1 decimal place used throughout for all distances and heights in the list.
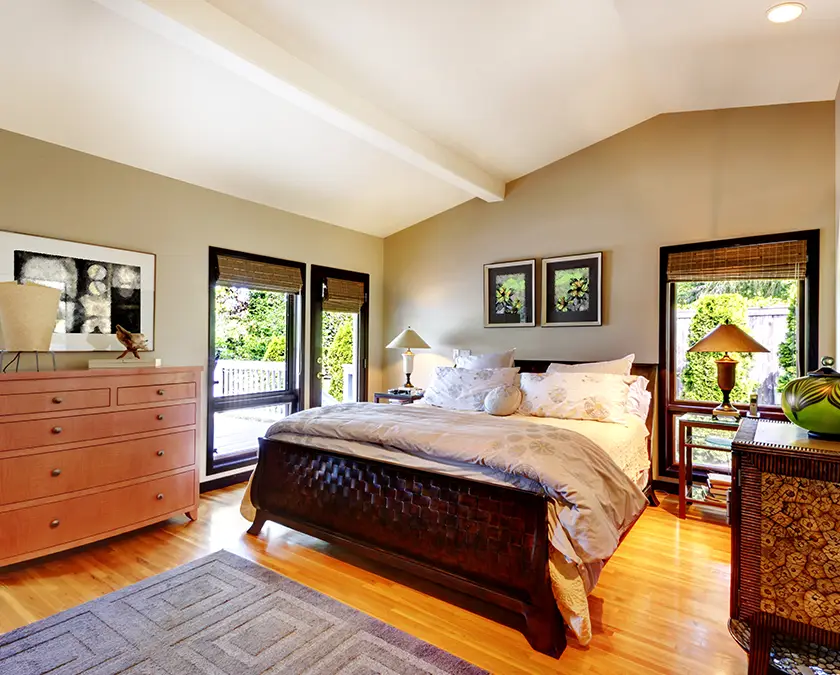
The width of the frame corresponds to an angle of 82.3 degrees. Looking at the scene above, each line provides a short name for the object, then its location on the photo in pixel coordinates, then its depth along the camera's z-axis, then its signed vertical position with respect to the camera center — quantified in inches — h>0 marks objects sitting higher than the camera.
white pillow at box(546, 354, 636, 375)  147.7 -9.0
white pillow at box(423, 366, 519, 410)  149.9 -15.6
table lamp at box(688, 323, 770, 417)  122.7 -2.0
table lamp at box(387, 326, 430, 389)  192.9 -1.5
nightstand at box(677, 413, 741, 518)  128.4 -28.6
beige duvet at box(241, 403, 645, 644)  76.4 -22.9
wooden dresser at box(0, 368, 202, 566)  100.0 -27.8
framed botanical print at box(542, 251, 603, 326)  165.3 +17.0
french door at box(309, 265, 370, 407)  191.3 +0.3
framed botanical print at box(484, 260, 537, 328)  179.5 +16.5
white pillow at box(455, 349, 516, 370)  166.7 -8.1
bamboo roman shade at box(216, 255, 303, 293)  159.5 +21.6
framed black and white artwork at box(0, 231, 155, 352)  115.7 +14.0
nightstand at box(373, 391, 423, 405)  185.5 -23.4
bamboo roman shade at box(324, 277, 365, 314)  195.2 +17.5
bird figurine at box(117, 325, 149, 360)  124.9 -1.3
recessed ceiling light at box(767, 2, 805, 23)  88.1 +61.4
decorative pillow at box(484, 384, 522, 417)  137.1 -18.1
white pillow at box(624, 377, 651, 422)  140.1 -17.6
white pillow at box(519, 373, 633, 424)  130.8 -16.5
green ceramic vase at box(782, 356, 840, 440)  51.3 -7.0
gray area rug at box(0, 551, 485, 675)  73.0 -50.0
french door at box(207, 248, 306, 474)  160.2 -5.0
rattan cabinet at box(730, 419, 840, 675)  46.5 -20.4
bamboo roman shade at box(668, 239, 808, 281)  132.0 +22.3
